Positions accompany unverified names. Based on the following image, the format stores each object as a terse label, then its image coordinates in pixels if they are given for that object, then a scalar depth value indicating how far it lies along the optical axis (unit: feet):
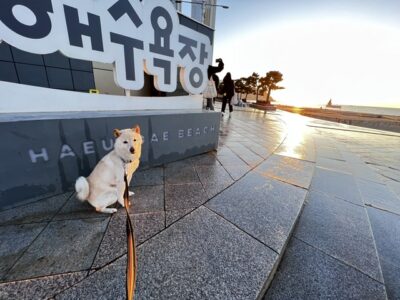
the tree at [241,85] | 164.46
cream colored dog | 6.59
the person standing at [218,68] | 19.22
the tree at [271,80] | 126.31
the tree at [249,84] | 154.92
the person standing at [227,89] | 35.31
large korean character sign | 7.38
